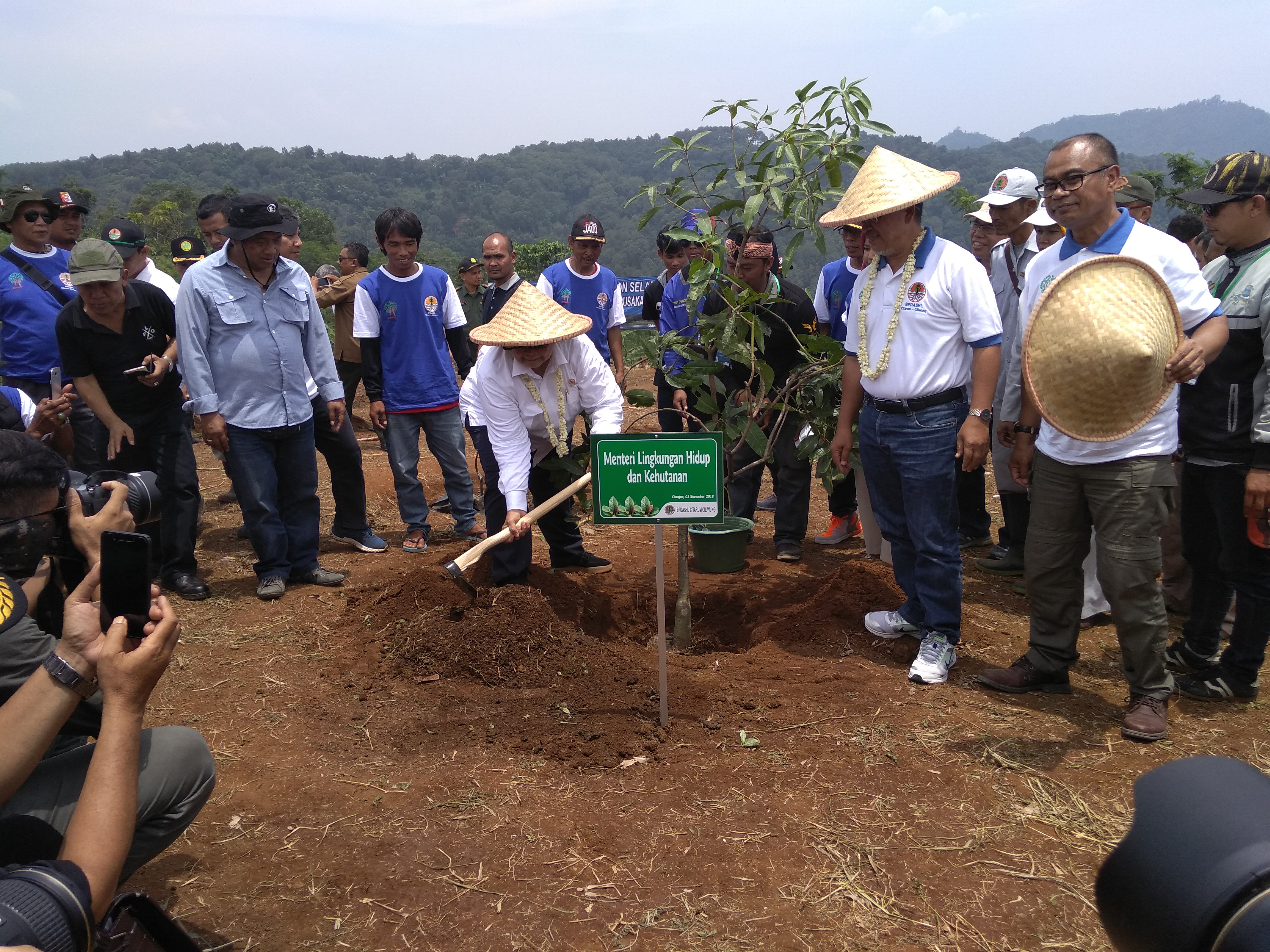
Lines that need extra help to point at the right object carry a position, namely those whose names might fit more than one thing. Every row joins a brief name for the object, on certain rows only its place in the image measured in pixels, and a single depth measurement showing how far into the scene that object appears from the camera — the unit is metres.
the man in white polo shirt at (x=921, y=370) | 3.42
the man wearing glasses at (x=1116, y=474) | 3.00
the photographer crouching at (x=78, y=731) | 1.58
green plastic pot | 4.81
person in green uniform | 10.09
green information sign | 3.20
